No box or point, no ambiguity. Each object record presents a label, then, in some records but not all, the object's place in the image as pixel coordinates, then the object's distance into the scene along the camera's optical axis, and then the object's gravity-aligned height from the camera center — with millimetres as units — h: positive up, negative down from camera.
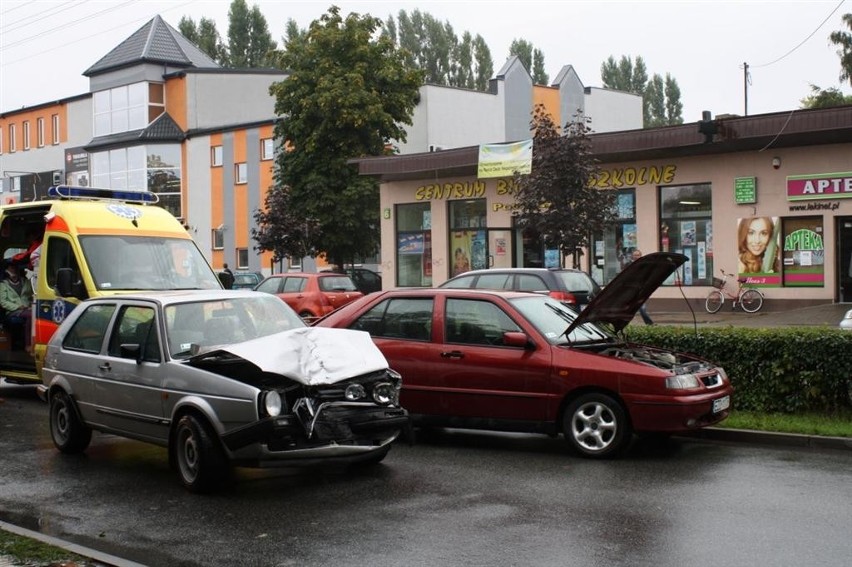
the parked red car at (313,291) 25094 -488
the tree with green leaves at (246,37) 81125 +19400
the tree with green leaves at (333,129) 39406 +5772
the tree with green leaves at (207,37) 81625 +19630
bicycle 26344 -802
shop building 25281 +1800
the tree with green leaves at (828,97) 56219 +9665
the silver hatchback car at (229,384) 7609 -914
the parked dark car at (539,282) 19438 -251
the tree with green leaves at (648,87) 86562 +15979
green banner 29109 +3336
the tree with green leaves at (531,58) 82750 +17809
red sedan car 8977 -922
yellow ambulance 12406 +197
